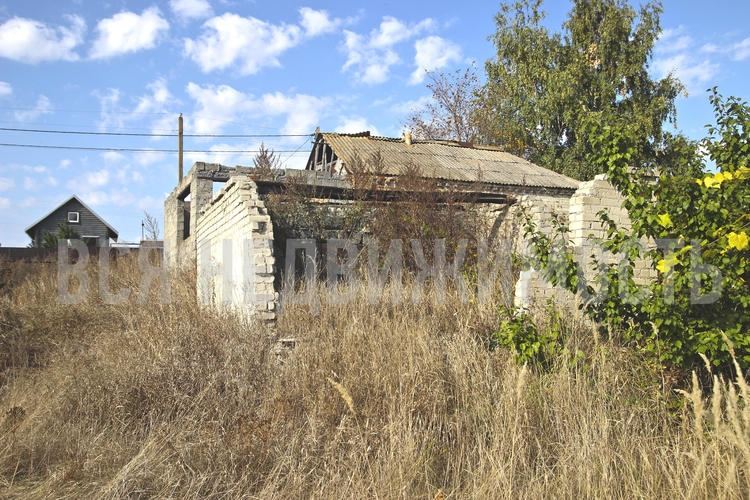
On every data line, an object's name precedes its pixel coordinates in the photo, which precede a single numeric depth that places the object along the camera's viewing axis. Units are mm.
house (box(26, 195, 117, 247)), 34719
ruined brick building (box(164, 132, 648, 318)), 6191
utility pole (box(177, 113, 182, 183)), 22838
